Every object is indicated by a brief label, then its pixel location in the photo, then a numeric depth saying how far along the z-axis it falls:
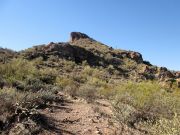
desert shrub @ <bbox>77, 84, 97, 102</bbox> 8.69
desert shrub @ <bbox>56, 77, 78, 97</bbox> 9.44
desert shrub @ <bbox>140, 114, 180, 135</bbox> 3.20
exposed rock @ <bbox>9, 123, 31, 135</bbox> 4.37
